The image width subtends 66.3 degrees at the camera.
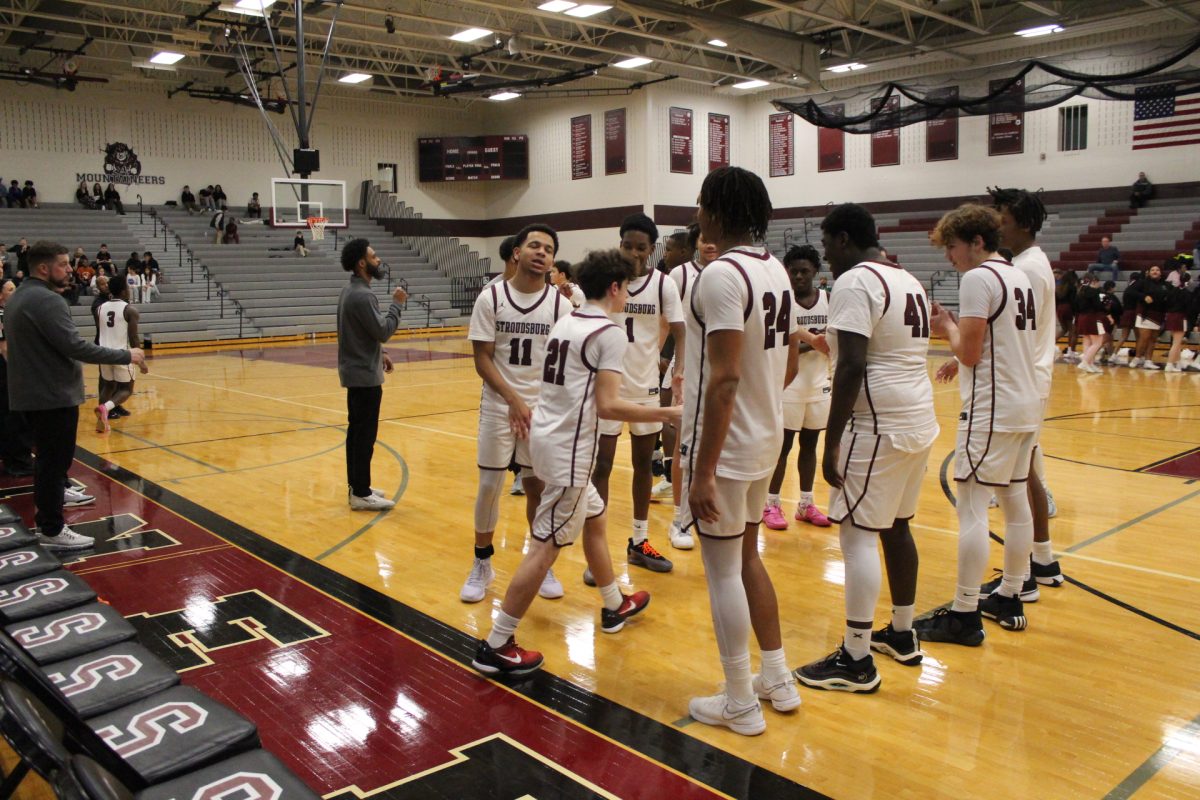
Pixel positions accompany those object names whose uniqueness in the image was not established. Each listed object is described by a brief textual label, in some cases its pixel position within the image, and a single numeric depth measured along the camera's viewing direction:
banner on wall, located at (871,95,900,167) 24.17
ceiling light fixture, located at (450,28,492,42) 20.45
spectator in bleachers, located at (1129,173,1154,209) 20.25
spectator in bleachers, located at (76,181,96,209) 25.19
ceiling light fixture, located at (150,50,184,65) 22.30
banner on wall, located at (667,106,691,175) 26.00
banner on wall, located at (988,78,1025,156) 22.02
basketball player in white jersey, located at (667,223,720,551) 5.12
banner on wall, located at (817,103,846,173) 25.08
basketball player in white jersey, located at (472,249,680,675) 3.57
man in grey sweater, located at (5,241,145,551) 5.12
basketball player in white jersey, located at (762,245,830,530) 5.55
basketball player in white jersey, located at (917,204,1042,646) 3.79
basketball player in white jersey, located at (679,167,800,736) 2.89
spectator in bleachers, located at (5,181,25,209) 23.80
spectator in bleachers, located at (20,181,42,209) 24.02
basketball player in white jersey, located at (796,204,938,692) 3.28
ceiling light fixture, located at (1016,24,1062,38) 18.86
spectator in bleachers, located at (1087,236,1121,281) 18.06
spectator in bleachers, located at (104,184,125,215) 25.34
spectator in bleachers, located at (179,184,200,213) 26.64
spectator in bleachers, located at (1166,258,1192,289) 15.37
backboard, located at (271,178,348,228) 20.95
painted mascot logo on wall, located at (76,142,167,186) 26.06
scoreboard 29.73
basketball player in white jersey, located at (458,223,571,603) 4.31
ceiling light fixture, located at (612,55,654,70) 22.05
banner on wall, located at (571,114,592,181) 27.56
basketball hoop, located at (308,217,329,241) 21.11
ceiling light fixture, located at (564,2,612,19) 17.67
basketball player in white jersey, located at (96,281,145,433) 9.91
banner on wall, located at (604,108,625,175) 26.33
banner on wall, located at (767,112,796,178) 26.30
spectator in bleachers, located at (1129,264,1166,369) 14.38
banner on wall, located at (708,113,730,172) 26.88
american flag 19.50
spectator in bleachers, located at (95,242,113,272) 20.89
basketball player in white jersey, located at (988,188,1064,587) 4.01
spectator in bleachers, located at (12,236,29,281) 19.33
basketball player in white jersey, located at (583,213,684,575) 4.99
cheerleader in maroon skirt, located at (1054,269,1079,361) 15.70
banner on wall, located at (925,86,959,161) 22.98
